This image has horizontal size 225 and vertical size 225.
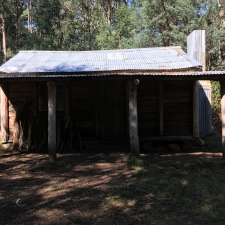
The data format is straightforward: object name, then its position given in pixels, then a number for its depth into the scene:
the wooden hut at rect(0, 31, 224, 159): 8.56
